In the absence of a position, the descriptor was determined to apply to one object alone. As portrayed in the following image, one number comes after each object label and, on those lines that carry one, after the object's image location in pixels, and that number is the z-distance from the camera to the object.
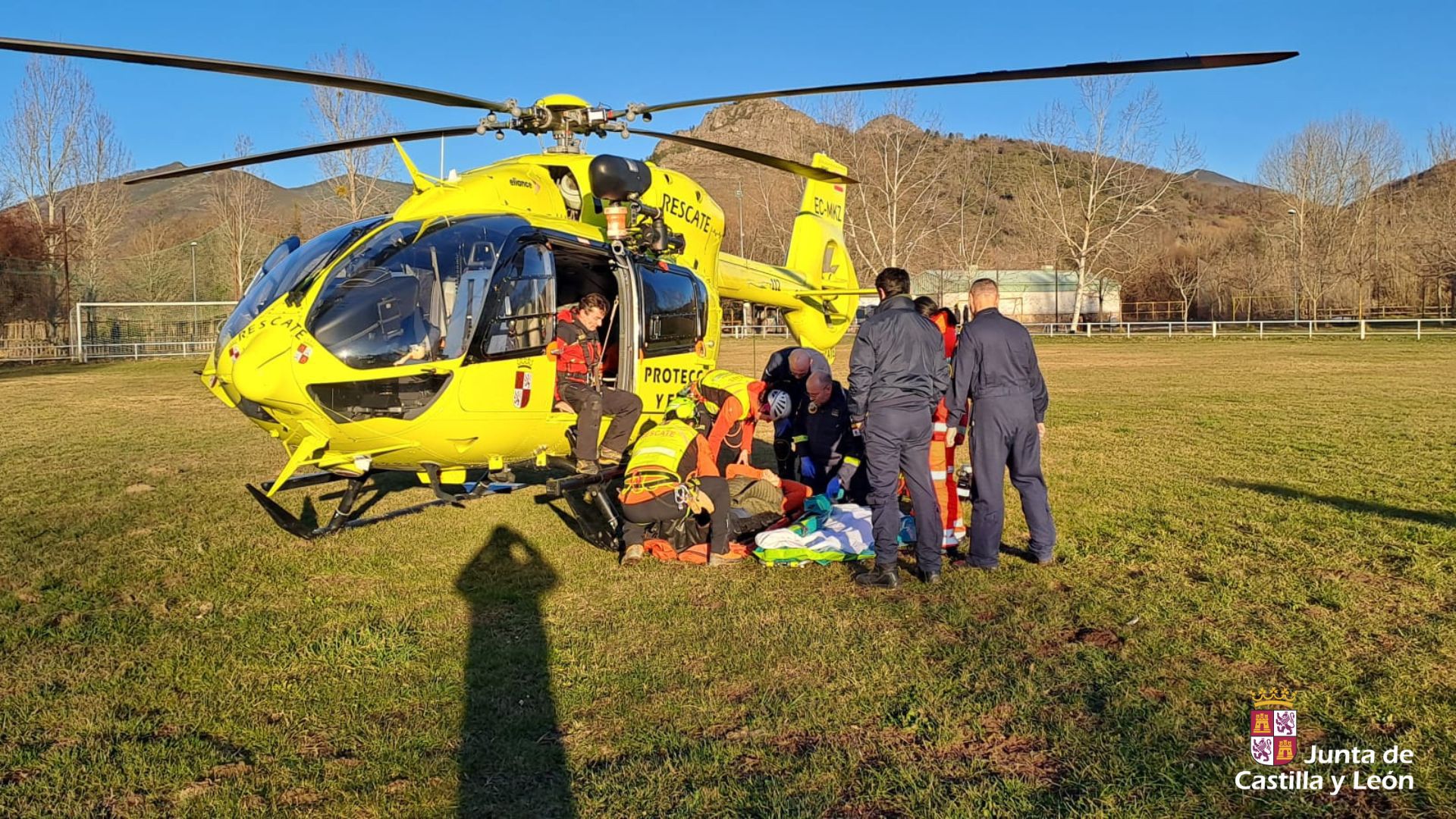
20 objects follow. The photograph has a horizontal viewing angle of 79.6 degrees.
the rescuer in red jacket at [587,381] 6.94
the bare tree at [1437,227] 51.62
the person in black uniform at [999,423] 6.43
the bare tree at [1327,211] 62.00
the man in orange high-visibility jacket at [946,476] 6.96
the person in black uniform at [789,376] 8.20
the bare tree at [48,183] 44.22
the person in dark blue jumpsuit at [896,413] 6.07
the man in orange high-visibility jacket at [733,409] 7.05
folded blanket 6.57
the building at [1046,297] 75.62
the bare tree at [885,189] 48.75
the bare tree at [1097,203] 51.47
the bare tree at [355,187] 37.25
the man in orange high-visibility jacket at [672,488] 6.66
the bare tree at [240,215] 54.31
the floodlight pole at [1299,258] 62.03
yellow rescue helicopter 5.64
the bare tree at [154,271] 71.38
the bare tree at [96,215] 47.00
